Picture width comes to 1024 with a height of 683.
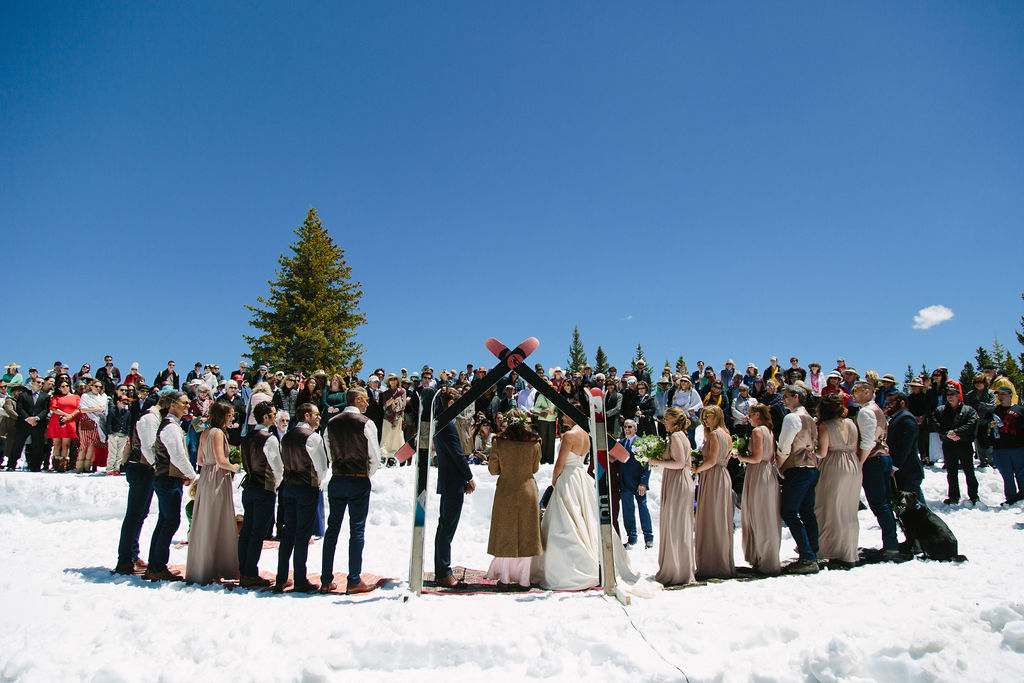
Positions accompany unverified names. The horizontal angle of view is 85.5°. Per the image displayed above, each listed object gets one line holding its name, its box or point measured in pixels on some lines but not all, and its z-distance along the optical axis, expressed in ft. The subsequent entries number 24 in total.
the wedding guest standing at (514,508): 19.94
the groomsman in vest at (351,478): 19.47
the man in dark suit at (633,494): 27.63
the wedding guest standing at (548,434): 38.69
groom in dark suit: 20.31
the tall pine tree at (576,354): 202.97
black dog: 20.53
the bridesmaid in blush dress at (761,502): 20.95
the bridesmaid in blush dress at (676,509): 20.24
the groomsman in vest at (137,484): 20.94
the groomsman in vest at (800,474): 20.81
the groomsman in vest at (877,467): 21.86
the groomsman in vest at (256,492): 20.15
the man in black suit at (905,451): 24.02
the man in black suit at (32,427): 40.42
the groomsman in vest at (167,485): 20.75
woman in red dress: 39.91
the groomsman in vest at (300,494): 19.62
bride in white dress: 19.35
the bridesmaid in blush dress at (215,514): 20.76
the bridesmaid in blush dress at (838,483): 21.76
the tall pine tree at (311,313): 101.65
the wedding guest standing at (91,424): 39.68
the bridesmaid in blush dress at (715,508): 21.03
